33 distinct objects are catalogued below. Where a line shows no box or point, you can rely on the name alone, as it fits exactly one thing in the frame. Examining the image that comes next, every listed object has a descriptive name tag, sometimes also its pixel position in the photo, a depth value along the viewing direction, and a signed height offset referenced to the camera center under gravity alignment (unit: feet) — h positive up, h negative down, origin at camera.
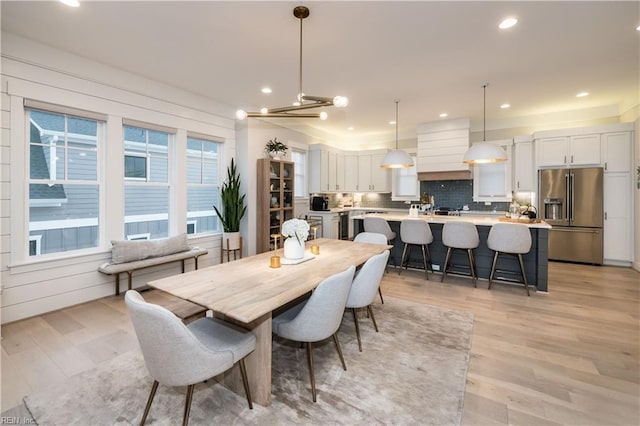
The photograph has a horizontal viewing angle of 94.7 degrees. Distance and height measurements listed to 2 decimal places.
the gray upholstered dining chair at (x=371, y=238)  11.75 -1.18
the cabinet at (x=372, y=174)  24.25 +2.92
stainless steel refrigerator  16.74 -0.05
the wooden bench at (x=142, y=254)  11.67 -2.00
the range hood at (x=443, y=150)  19.57 +4.14
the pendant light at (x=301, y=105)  7.56 +2.77
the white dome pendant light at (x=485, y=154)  13.15 +2.54
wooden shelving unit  17.35 +0.69
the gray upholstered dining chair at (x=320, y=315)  5.97 -2.23
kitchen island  12.75 -2.20
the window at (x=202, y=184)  15.61 +1.33
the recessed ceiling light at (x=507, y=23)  8.68 +5.61
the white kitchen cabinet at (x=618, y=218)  16.40 -0.43
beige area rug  5.70 -3.99
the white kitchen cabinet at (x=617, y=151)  16.26 +3.30
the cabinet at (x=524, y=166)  18.92 +2.84
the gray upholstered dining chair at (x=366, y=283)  7.70 -1.95
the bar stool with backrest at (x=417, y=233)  14.50 -1.17
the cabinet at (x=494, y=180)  19.98 +2.10
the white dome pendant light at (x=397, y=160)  15.19 +2.57
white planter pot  16.34 -1.74
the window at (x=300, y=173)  22.03 +2.73
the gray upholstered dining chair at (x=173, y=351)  4.56 -2.39
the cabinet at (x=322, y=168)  22.21 +3.18
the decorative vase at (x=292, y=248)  8.45 -1.12
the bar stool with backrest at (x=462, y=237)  13.42 -1.26
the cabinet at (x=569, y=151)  16.93 +3.53
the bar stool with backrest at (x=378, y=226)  15.56 -0.89
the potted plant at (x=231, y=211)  16.33 -0.13
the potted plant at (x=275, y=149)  18.10 +3.74
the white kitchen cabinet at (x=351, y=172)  25.30 +3.22
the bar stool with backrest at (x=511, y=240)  12.30 -1.26
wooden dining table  5.41 -1.68
